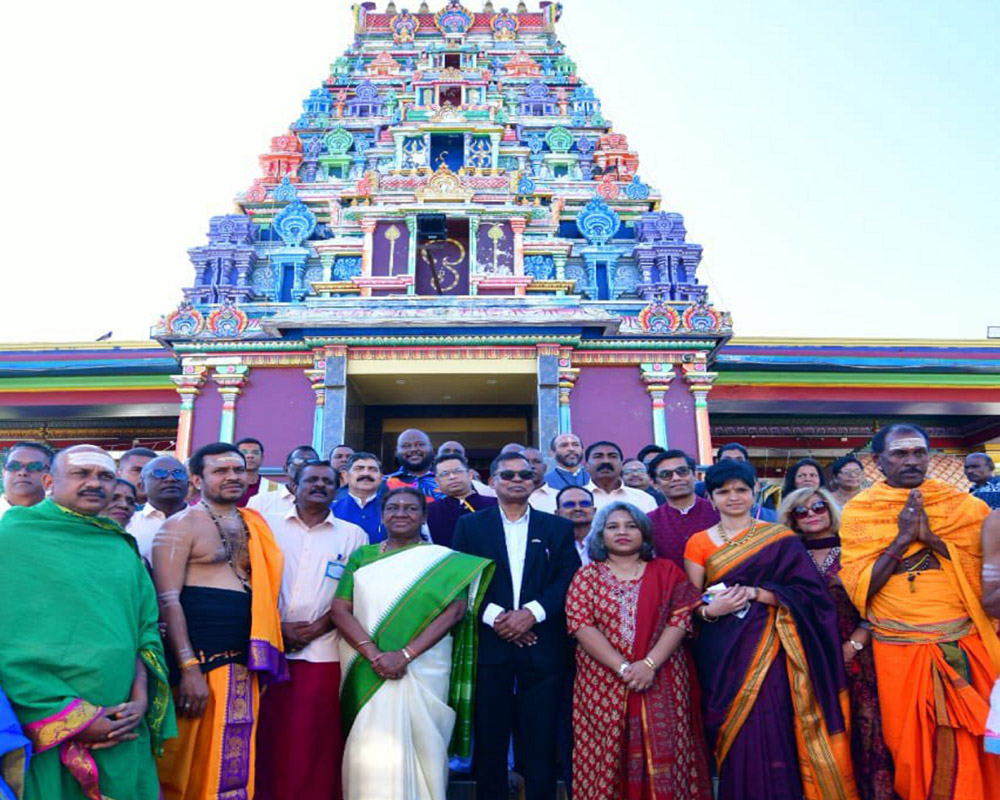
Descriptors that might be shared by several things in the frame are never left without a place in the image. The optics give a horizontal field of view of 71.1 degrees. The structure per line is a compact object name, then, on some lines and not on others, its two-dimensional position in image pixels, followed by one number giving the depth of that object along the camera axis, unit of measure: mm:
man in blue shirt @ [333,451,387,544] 4367
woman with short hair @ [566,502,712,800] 2877
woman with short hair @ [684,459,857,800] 2887
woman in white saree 2980
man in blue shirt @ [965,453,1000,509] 5652
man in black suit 3100
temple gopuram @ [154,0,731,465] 9789
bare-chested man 2773
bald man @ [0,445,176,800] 2262
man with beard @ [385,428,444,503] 5012
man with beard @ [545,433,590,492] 5402
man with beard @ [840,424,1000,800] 2793
